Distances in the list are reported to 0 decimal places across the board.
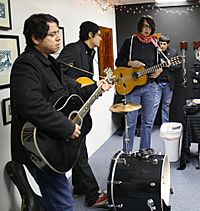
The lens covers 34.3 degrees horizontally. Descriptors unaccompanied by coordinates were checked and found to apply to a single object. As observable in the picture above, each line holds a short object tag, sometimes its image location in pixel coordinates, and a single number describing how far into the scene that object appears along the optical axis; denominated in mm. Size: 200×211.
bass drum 2209
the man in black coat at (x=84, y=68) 2625
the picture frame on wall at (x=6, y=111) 2254
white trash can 3564
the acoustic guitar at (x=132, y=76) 3416
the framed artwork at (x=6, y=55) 2219
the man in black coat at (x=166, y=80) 4625
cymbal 2840
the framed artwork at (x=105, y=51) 4410
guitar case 1864
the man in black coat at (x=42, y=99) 1579
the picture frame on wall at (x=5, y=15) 2205
